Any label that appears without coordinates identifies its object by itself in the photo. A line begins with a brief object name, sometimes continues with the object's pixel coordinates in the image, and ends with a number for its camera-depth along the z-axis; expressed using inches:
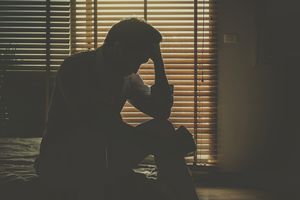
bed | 87.4
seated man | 85.4
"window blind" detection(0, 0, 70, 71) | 174.9
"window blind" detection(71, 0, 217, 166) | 173.2
